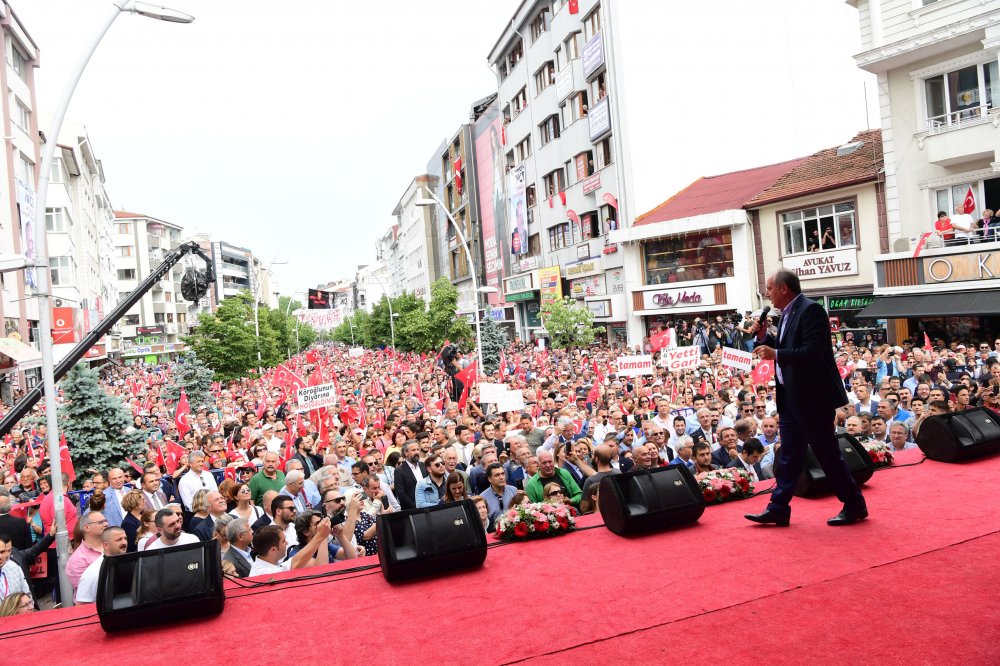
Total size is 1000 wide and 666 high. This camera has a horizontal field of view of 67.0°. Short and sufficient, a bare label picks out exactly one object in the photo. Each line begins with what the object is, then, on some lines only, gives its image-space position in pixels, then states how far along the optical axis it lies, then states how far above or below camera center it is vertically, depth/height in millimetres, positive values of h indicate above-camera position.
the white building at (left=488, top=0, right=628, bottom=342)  40750 +9764
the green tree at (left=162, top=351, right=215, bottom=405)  27172 -1198
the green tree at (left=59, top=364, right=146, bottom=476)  13398 -1222
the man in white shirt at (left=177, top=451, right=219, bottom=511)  10586 -1878
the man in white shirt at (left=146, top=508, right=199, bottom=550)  6605 -1574
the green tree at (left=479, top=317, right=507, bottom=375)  34656 -972
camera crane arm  10657 +410
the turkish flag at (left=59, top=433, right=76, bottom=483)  11852 -1637
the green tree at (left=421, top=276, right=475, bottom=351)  45750 +360
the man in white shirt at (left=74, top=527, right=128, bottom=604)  5903 -1691
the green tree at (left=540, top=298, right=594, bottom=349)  35875 -425
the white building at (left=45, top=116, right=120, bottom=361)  46969 +8796
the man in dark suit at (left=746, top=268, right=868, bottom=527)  4816 -605
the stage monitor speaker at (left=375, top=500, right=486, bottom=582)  4910 -1414
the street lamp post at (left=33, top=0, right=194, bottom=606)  8383 +1274
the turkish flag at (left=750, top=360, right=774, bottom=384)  15852 -1523
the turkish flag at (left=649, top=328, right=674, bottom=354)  21234 -905
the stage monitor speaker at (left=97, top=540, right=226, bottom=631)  4414 -1415
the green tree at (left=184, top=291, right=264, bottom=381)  37031 +154
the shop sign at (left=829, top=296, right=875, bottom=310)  28797 -358
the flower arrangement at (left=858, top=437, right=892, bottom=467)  6812 -1475
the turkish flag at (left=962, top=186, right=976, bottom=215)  23312 +2444
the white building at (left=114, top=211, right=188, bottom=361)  89750 +8853
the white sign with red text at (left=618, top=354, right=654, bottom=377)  17406 -1258
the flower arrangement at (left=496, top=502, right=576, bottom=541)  5645 -1521
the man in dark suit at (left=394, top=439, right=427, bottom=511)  9523 -1933
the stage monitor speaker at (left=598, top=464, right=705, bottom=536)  5441 -1395
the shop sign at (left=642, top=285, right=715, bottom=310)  34750 +464
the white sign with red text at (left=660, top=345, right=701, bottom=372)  17094 -1162
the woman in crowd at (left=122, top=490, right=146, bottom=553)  8320 -1741
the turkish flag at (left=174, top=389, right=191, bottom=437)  17188 -1534
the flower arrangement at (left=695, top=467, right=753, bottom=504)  6207 -1498
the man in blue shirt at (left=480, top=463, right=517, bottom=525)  8086 -1853
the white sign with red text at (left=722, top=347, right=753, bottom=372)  15531 -1165
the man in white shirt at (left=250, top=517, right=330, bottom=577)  6035 -1713
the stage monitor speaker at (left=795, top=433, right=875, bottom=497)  6043 -1417
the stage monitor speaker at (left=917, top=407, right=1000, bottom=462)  6625 -1349
